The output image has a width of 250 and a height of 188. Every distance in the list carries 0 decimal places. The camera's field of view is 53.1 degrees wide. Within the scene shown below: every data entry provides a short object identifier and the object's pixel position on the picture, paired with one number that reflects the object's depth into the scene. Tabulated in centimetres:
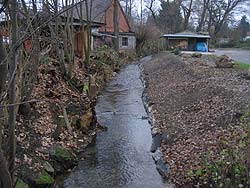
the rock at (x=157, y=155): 648
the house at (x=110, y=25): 2833
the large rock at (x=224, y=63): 1474
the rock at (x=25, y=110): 724
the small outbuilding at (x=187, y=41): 3233
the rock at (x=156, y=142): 711
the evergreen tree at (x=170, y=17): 4414
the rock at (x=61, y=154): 623
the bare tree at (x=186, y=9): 4167
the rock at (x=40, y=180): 515
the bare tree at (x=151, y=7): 4458
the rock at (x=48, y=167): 568
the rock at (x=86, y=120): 831
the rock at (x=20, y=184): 466
